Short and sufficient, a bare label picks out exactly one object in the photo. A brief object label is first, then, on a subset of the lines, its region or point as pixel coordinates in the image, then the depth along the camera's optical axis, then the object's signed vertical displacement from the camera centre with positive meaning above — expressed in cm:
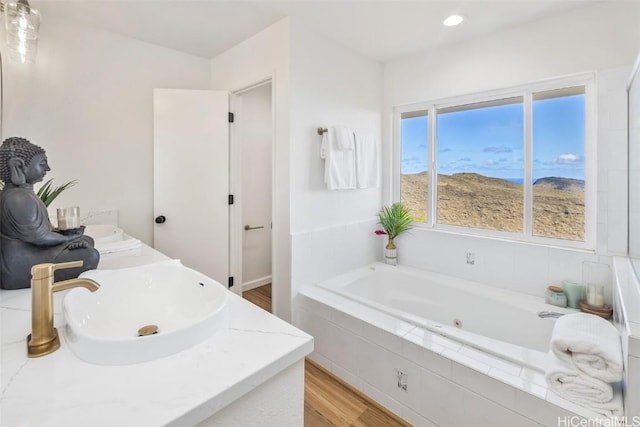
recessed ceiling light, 210 +135
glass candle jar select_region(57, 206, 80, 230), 131 -4
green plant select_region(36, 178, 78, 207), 157 +8
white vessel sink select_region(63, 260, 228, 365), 71 -32
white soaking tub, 162 -71
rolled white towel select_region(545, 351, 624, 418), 117 -73
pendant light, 154 +97
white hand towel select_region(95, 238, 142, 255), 160 -20
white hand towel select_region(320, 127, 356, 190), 241 +41
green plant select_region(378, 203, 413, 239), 288 -11
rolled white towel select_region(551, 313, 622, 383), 119 -58
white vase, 292 -43
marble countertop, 56 -37
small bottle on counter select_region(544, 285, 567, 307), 202 -59
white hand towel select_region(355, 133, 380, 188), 266 +44
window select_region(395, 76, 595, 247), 212 +39
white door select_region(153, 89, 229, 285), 257 +28
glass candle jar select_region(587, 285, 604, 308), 187 -54
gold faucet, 73 -26
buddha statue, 104 -6
